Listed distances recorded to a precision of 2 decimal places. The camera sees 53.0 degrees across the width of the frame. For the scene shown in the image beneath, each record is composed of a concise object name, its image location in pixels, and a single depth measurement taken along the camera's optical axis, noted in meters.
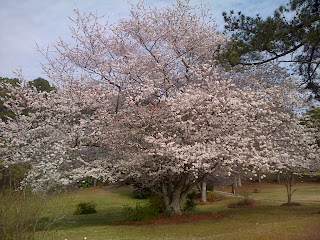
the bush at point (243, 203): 18.25
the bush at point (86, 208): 17.91
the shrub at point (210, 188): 25.80
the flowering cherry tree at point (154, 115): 10.87
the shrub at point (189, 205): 15.36
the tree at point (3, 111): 24.38
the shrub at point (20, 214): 5.79
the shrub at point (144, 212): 12.85
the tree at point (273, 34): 10.78
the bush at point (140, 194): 22.98
